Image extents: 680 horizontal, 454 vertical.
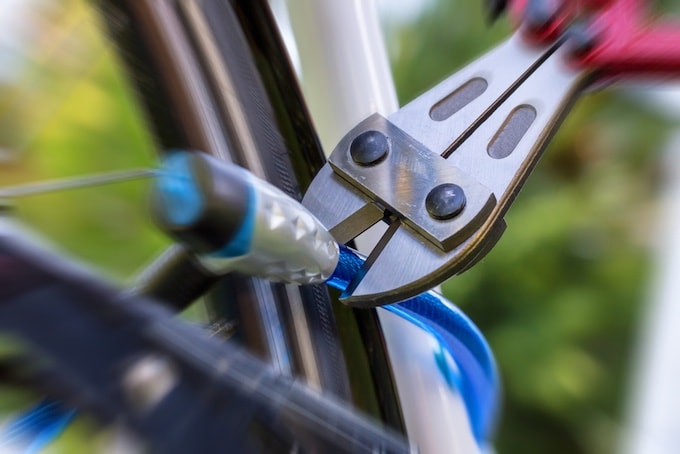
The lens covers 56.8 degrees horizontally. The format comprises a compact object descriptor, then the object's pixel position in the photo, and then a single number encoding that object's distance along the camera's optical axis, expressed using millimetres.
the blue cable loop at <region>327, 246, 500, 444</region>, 218
